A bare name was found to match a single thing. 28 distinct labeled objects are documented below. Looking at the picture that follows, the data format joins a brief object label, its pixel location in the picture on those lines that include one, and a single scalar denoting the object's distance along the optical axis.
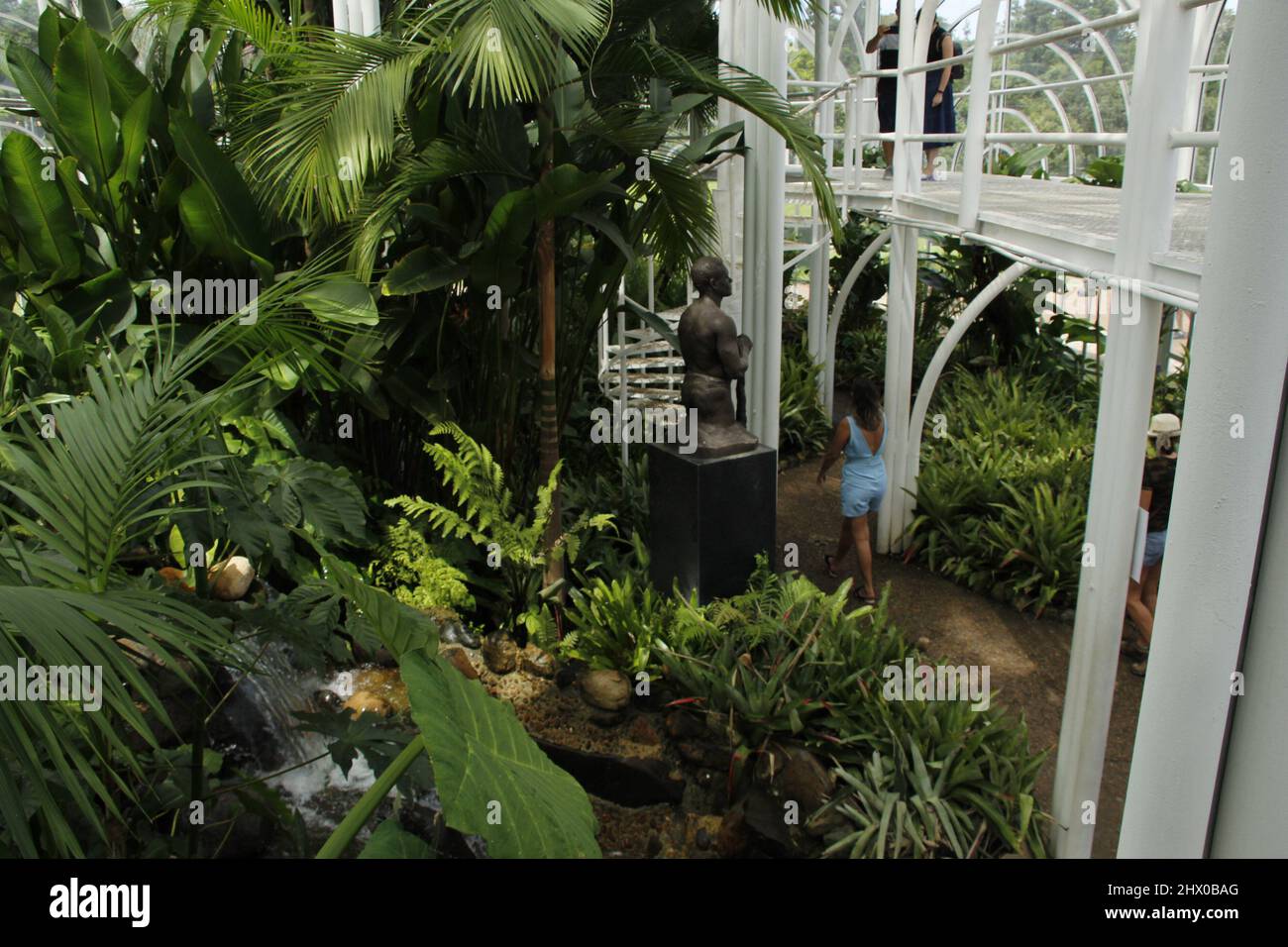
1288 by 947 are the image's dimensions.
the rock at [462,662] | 4.84
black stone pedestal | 5.52
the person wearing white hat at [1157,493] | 5.66
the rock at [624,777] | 4.64
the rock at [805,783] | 4.43
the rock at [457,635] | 5.26
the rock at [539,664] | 5.24
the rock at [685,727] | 4.82
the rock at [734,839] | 4.38
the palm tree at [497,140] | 4.52
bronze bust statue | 5.52
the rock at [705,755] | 4.70
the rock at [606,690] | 4.97
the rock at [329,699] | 4.74
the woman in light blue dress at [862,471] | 6.59
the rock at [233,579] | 4.95
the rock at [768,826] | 4.34
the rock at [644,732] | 4.82
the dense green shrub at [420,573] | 5.20
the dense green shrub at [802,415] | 9.88
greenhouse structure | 2.08
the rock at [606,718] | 4.96
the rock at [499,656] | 5.26
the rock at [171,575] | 4.70
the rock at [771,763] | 4.48
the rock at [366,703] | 4.66
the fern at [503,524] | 5.28
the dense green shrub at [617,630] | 5.15
